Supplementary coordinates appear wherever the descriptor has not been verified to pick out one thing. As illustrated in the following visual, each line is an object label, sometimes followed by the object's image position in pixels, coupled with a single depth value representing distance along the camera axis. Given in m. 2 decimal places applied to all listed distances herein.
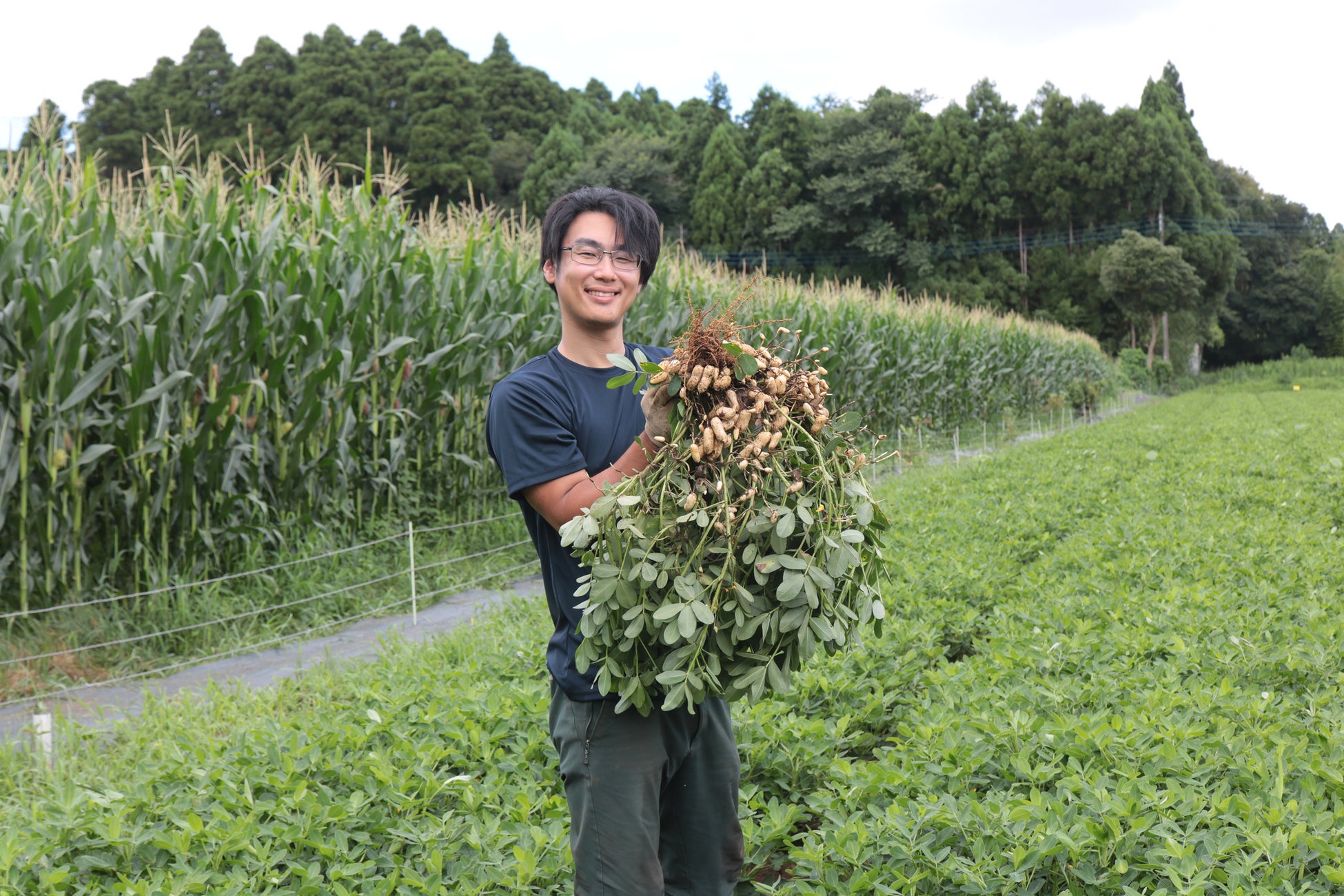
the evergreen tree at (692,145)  52.41
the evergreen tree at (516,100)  54.31
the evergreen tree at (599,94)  68.56
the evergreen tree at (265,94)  45.66
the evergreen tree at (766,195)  49.91
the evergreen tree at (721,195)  50.56
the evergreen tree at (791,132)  51.16
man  1.89
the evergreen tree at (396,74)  47.84
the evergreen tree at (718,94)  74.38
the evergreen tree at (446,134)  44.75
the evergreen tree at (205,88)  46.38
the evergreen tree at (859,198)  49.59
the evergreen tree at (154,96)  43.59
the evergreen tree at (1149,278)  44.06
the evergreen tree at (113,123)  37.88
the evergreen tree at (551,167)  46.12
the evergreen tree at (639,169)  45.00
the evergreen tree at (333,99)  44.28
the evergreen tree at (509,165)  50.56
